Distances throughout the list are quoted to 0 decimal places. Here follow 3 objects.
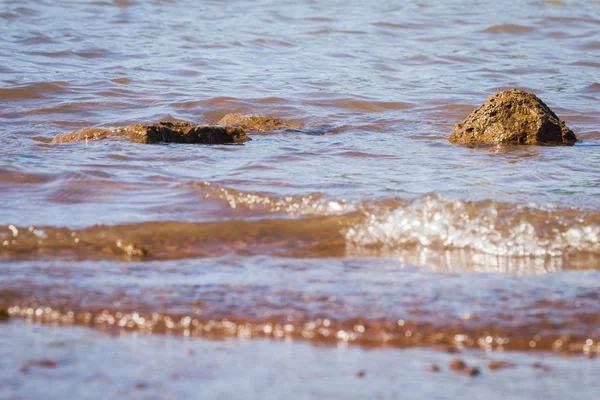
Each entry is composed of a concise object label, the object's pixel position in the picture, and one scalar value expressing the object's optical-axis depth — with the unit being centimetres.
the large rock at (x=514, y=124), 1370
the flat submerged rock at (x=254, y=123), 1481
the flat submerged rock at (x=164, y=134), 1298
